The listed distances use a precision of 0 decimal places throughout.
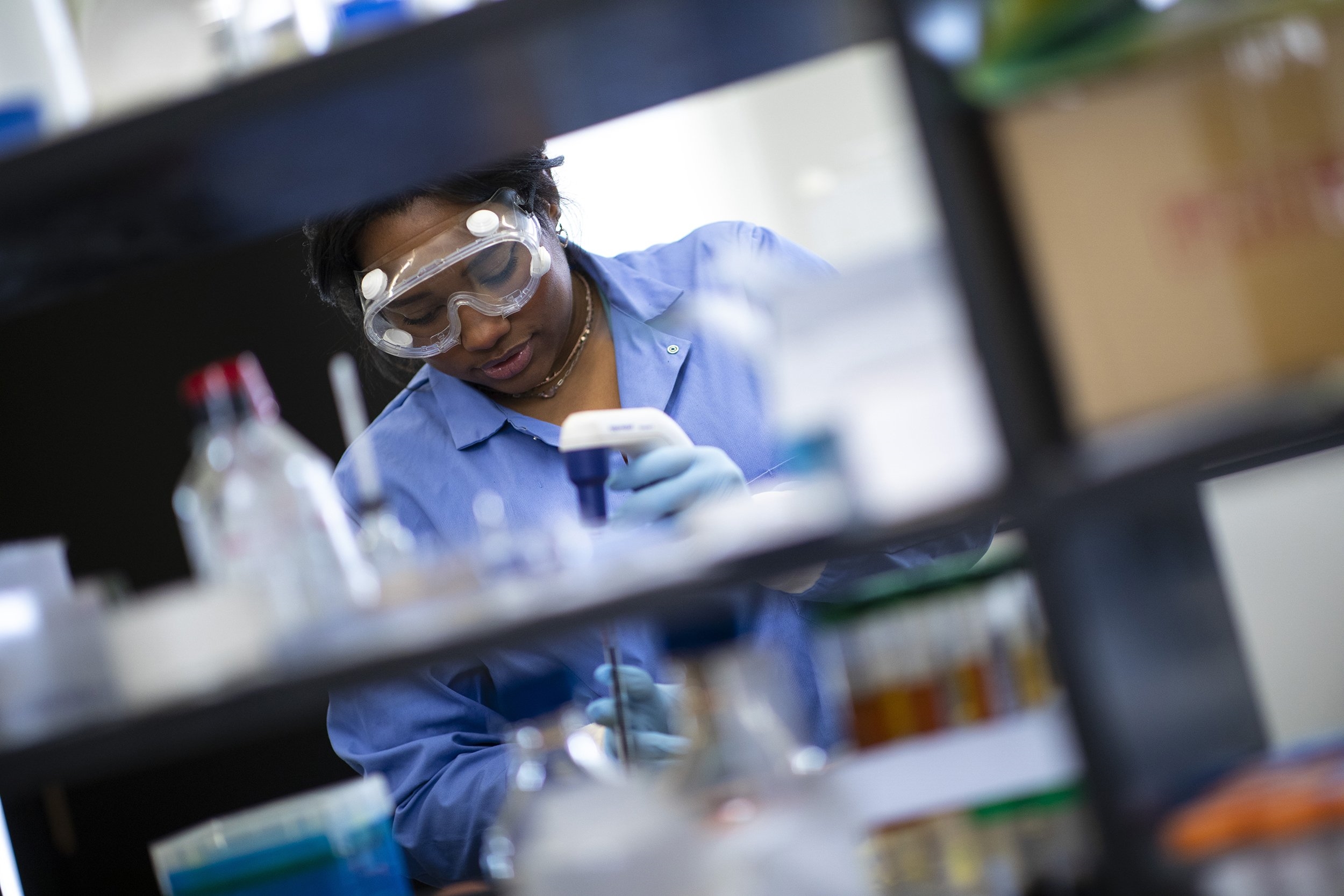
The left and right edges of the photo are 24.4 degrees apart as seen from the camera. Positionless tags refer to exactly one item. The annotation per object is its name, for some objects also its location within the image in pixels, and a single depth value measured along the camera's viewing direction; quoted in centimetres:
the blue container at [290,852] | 183
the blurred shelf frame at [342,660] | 170
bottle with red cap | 176
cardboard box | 170
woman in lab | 216
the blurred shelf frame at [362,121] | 173
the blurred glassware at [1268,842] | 169
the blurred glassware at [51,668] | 176
